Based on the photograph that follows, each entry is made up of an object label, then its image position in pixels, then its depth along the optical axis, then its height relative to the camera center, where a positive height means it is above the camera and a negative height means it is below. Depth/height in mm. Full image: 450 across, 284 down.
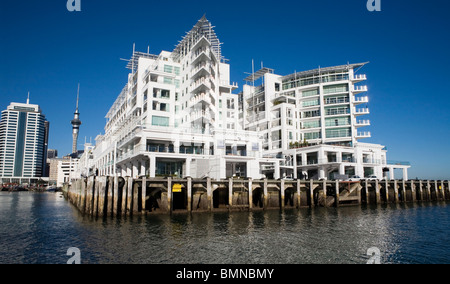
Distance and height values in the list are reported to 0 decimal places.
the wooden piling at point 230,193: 35031 -1608
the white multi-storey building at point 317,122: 72125 +15617
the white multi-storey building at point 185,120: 49188 +12251
